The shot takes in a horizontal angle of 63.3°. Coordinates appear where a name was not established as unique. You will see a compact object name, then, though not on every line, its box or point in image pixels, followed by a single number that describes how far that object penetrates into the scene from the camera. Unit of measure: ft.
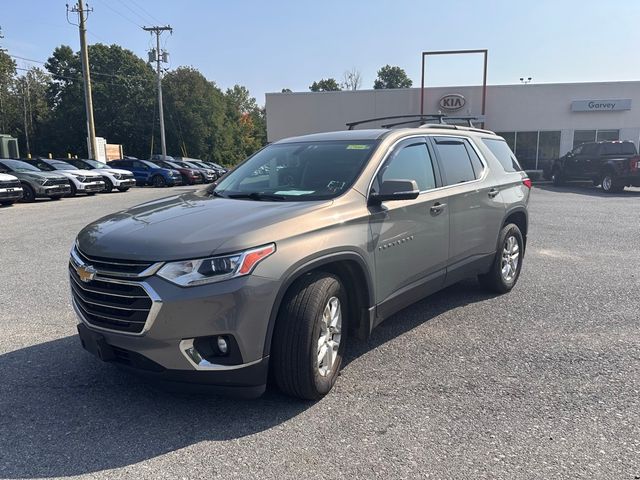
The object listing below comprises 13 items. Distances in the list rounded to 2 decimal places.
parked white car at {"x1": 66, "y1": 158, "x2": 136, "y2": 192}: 74.90
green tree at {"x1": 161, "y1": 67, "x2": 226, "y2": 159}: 185.78
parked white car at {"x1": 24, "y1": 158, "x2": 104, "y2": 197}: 66.59
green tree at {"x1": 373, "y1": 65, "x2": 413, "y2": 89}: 354.04
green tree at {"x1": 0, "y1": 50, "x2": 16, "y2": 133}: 214.40
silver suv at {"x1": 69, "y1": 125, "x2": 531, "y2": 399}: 9.68
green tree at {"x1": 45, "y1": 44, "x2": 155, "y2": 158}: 196.65
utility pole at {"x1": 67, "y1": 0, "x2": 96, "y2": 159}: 93.56
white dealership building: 99.60
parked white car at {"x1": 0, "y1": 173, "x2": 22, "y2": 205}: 52.42
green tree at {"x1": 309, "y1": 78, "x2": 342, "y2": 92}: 354.13
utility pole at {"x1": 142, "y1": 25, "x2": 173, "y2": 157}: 139.33
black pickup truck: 61.87
